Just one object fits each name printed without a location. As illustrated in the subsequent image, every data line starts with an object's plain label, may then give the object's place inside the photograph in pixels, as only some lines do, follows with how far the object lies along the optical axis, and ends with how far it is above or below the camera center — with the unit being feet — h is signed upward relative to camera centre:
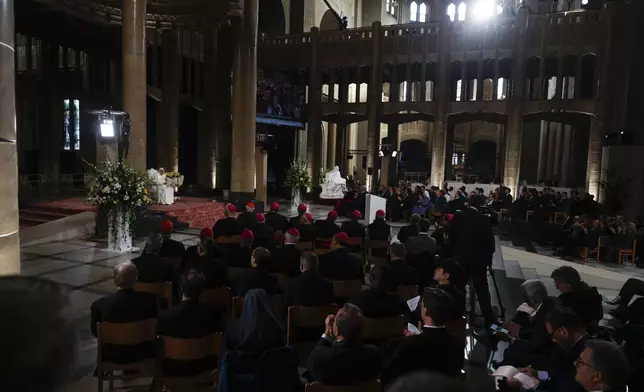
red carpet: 43.75 -5.39
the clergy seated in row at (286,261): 19.84 -4.10
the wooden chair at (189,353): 12.28 -4.96
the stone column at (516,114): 78.38 +8.53
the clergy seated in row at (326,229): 28.04 -3.89
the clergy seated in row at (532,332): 13.67 -4.95
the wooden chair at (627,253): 38.40 -6.44
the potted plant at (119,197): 32.73 -2.90
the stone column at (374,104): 85.46 +10.28
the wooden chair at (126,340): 12.71 -4.85
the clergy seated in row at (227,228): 25.50 -3.66
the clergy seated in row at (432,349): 10.29 -3.90
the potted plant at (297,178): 61.52 -2.28
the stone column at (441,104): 82.33 +10.26
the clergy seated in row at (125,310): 12.93 -4.15
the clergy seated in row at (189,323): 12.42 -4.24
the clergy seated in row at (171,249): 21.12 -4.01
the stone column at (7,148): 16.40 +0.08
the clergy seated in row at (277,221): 30.58 -3.90
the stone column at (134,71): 42.86 +7.27
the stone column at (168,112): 75.10 +6.65
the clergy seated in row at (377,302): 14.64 -4.17
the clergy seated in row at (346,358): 10.12 -4.09
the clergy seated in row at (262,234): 24.20 -3.92
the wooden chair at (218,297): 17.40 -5.00
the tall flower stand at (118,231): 33.37 -5.22
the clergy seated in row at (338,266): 19.24 -4.10
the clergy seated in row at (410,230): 27.48 -3.76
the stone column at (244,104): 56.13 +6.17
